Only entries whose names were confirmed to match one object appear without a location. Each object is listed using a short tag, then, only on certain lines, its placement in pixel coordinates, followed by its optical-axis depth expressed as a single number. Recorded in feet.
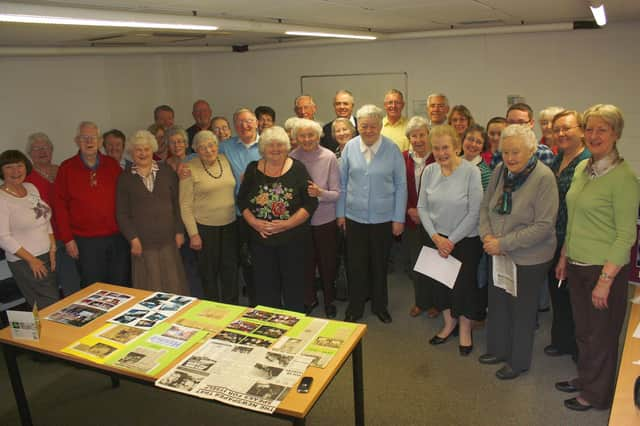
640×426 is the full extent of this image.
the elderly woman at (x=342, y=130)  14.02
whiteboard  21.48
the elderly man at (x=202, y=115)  17.87
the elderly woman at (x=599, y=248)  8.17
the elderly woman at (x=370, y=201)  12.23
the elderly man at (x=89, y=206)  11.84
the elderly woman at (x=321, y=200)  12.57
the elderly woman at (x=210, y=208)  12.42
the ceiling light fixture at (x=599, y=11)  11.13
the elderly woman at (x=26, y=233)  11.01
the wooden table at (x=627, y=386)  5.99
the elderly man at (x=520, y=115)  12.92
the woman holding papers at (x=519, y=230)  9.26
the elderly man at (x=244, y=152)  13.61
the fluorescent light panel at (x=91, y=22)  8.20
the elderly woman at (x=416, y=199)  12.34
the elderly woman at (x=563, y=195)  10.18
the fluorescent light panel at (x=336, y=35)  15.13
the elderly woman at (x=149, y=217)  11.81
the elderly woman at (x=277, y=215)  11.68
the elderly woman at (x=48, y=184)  12.43
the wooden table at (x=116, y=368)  6.28
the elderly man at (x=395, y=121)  15.86
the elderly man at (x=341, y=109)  16.26
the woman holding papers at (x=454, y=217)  10.66
